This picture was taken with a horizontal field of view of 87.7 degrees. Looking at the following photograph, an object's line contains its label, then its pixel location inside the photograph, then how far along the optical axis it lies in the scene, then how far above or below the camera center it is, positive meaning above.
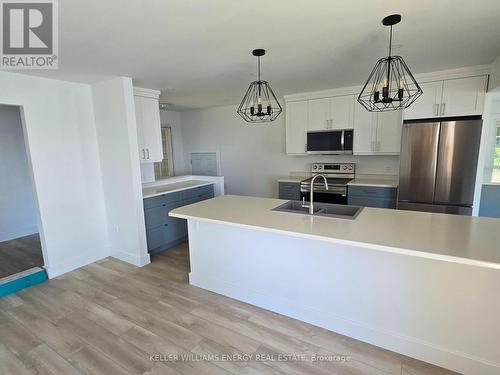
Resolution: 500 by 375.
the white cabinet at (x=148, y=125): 3.65 +0.39
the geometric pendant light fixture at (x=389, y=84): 1.73 +0.42
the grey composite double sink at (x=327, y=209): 2.35 -0.58
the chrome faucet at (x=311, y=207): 2.33 -0.53
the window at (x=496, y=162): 3.95 -0.28
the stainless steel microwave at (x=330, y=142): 4.05 +0.10
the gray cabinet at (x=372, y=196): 3.66 -0.71
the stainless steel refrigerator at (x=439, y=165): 3.05 -0.24
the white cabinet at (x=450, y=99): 3.10 +0.57
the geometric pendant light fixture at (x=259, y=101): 2.39 +0.88
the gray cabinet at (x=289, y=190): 4.43 -0.71
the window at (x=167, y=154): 5.91 -0.07
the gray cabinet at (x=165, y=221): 3.64 -1.00
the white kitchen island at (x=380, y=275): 1.65 -0.98
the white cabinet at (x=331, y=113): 4.05 +0.56
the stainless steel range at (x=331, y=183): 3.96 -0.55
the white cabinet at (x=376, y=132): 3.76 +0.22
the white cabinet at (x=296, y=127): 4.44 +0.38
